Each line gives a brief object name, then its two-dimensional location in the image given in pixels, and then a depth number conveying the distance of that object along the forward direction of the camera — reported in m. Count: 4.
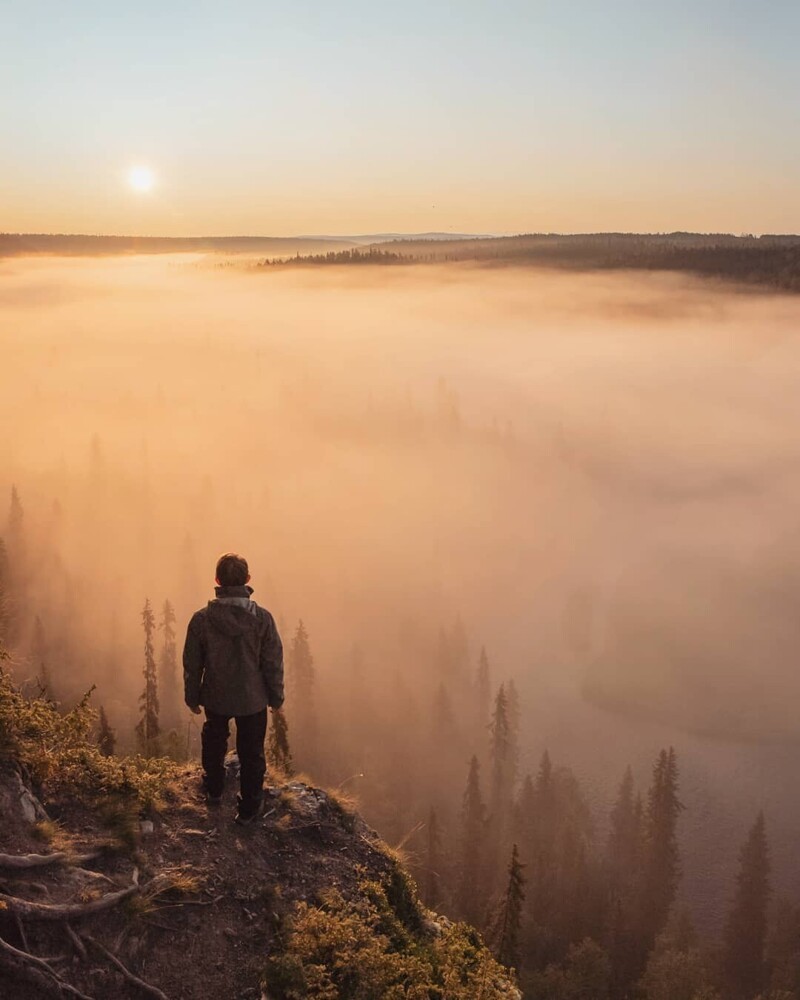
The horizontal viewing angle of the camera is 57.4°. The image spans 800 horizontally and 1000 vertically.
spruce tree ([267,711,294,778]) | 17.99
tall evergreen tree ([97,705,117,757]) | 53.59
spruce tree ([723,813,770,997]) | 99.31
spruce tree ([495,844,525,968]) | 36.09
